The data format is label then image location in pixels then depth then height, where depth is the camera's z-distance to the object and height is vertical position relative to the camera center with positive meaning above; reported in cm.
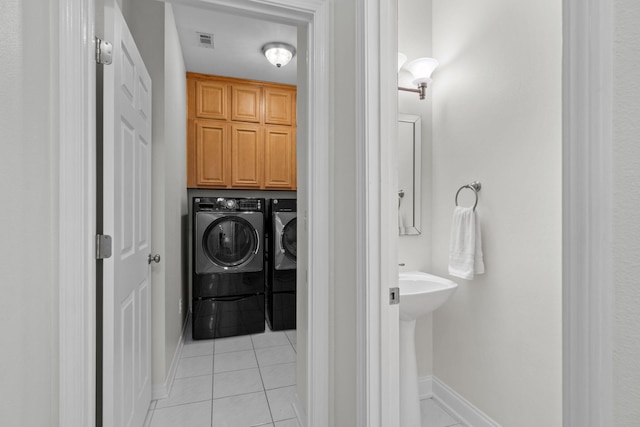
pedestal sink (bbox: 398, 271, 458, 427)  166 -67
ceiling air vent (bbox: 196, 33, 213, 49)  286 +153
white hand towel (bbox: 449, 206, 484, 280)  179 -19
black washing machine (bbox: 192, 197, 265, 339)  308 -53
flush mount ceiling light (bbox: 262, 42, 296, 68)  299 +148
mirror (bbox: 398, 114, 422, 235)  211 +23
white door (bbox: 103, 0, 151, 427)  123 -7
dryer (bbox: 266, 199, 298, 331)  334 -52
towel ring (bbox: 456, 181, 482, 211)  184 +14
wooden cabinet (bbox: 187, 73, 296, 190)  356 +89
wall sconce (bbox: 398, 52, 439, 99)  199 +87
